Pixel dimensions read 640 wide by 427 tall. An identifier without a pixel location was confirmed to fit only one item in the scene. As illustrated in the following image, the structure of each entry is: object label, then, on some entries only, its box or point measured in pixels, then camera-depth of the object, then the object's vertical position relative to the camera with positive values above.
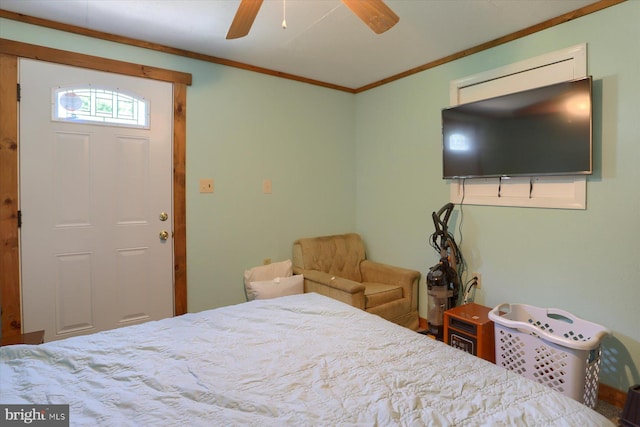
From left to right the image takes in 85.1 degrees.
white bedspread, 1.05 -0.60
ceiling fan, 1.55 +0.91
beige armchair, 3.00 -0.64
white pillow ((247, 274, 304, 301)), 3.09 -0.70
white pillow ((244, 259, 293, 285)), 3.23 -0.58
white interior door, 2.44 +0.09
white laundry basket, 1.98 -0.84
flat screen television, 2.22 +0.55
